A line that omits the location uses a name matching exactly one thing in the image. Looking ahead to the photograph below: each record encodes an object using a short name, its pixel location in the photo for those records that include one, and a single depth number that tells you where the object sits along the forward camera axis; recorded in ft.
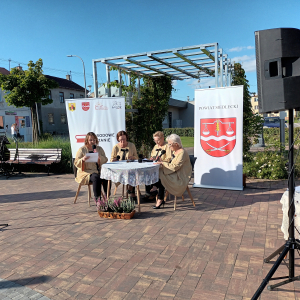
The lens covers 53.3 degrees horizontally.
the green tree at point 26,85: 54.44
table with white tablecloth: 16.05
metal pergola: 22.81
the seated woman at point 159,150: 19.12
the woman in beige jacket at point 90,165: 18.45
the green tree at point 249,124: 30.07
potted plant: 15.88
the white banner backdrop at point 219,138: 21.31
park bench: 30.91
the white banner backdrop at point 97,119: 25.26
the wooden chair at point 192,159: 19.81
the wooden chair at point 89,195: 18.41
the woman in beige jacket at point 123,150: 19.88
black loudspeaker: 8.30
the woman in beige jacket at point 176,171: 17.20
